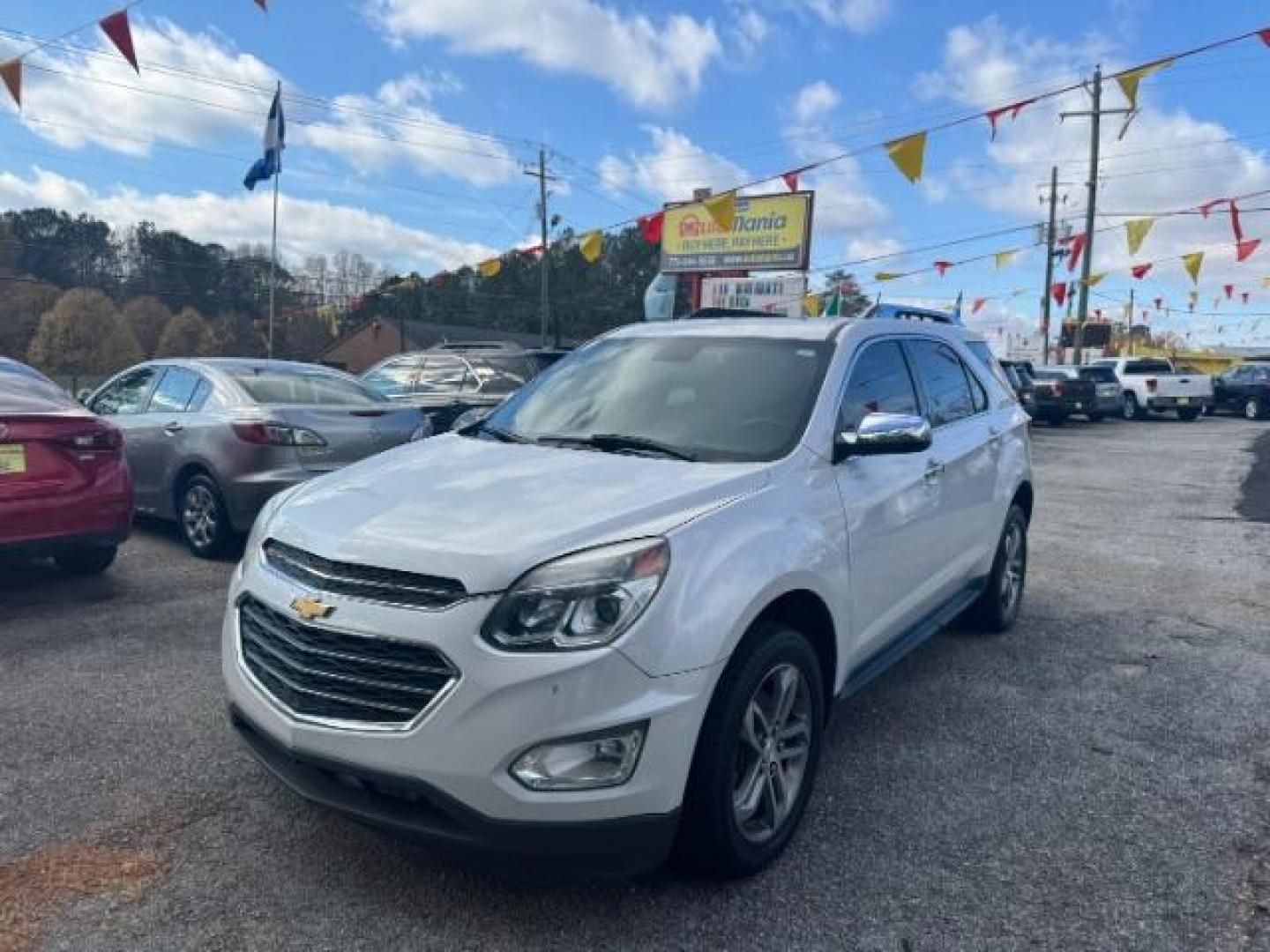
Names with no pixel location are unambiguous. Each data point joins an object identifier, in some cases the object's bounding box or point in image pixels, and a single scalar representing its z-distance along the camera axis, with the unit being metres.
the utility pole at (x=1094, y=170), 32.88
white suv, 2.38
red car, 5.30
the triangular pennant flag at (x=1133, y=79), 9.73
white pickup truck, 29.02
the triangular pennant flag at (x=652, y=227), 19.82
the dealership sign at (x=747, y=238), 25.30
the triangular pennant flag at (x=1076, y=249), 23.58
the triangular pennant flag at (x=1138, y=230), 16.73
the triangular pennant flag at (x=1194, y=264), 18.09
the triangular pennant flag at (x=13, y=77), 10.47
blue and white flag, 22.09
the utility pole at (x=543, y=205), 41.66
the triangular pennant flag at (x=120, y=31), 9.83
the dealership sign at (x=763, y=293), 25.25
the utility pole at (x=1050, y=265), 37.81
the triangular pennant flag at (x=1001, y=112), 11.45
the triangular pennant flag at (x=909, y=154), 11.34
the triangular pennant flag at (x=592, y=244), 20.24
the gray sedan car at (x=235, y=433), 6.57
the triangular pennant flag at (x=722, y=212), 16.16
